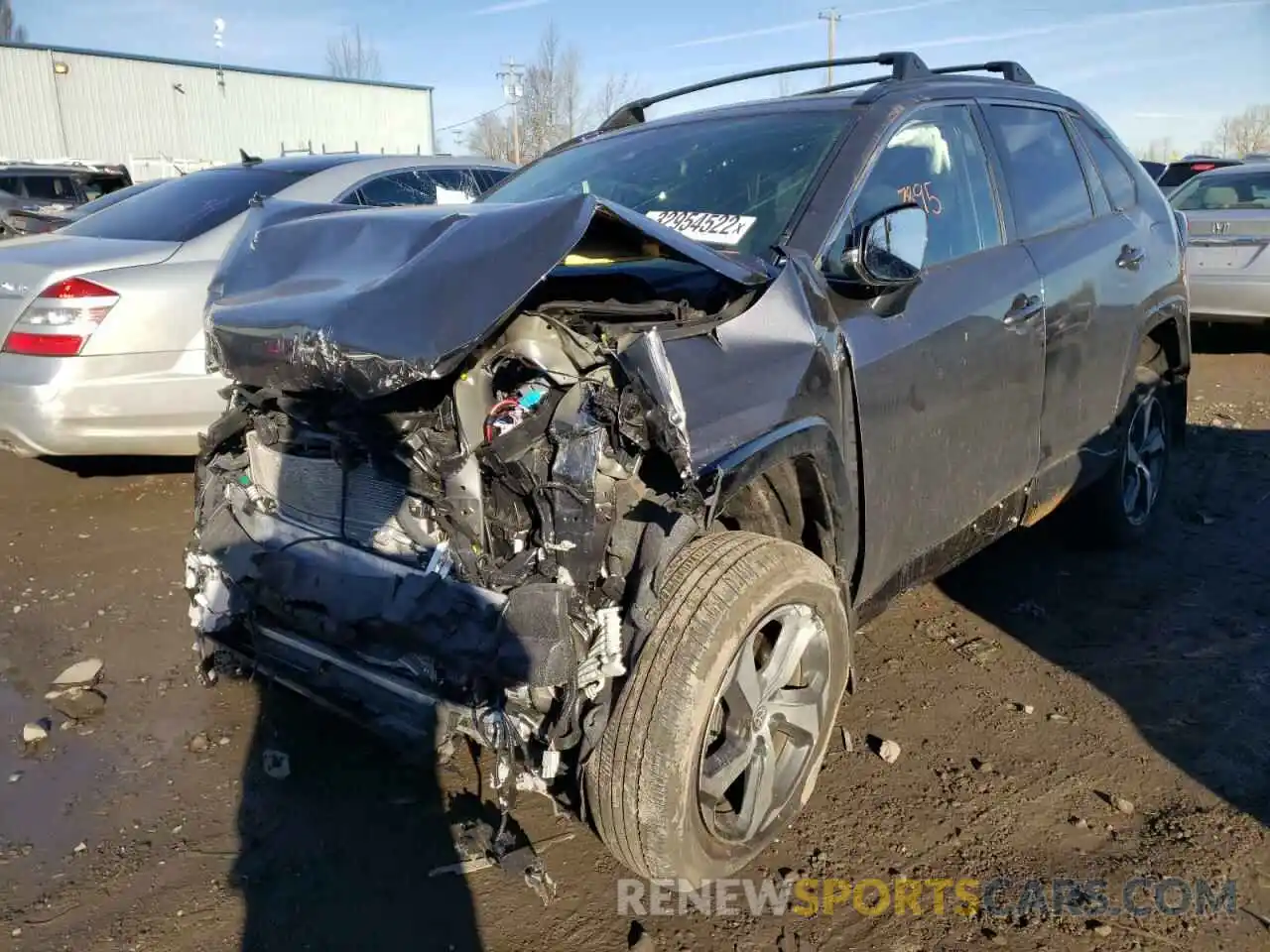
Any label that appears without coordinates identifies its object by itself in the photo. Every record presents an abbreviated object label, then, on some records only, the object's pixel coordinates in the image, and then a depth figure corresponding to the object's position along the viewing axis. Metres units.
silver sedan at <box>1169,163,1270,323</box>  8.54
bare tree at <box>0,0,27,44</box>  52.44
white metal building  30.88
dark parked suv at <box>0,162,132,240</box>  13.92
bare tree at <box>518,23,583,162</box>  42.97
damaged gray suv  2.21
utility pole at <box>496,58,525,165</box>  43.61
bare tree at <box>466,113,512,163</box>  47.11
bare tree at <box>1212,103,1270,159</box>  61.03
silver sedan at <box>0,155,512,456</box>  4.56
